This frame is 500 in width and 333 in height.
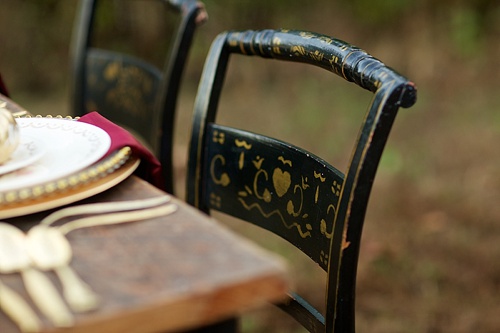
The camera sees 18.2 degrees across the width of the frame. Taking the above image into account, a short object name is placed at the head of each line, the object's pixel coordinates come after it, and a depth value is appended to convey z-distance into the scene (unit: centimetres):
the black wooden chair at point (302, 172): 256
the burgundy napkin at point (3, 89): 318
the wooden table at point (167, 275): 216
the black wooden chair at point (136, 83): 333
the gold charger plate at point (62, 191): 236
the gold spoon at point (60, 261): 217
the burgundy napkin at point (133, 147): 250
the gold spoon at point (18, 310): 209
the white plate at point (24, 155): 244
